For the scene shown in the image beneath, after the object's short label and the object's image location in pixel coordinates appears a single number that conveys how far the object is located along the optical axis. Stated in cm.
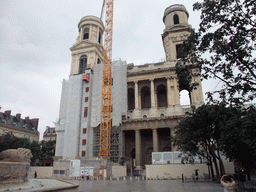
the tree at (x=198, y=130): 2342
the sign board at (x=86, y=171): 3272
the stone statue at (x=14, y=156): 1024
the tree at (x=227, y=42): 1274
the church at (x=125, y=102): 4097
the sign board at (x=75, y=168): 3331
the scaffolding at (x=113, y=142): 4072
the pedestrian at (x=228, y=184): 690
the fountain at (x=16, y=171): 908
